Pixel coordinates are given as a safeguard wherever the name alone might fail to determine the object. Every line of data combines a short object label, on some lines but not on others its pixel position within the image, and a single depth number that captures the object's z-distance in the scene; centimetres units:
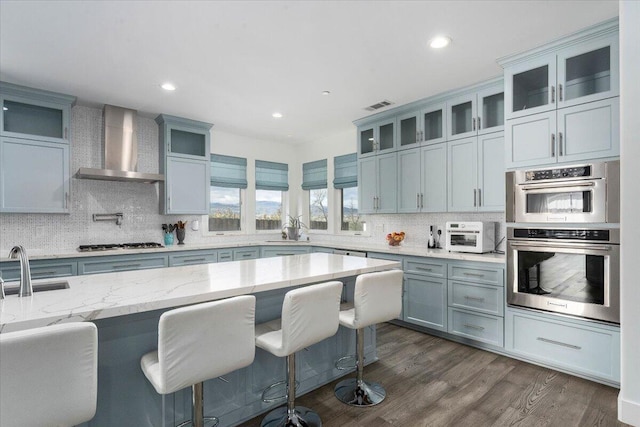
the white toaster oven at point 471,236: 343
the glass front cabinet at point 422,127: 391
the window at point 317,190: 579
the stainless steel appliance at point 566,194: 250
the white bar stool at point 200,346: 139
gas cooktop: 386
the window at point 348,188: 525
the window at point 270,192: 586
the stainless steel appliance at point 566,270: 251
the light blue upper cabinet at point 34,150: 343
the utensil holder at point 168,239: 464
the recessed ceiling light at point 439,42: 260
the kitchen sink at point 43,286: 181
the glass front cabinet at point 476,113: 346
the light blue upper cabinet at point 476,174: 337
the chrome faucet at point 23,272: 159
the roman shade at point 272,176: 583
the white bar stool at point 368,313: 218
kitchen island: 146
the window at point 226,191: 532
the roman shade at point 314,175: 575
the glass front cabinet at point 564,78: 255
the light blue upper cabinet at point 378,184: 437
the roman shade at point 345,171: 521
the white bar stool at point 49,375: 106
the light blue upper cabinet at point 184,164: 450
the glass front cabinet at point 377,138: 443
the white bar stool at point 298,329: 178
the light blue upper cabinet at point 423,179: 386
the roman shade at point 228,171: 528
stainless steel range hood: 405
